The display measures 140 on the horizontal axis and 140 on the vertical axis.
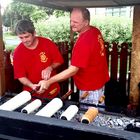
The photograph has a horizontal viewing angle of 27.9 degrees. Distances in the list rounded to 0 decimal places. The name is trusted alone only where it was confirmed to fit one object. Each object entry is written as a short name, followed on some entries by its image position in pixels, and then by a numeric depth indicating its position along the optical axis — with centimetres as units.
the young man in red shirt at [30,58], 310
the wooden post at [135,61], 420
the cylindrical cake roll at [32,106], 167
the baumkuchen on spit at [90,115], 158
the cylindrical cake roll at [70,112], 161
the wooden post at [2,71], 329
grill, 110
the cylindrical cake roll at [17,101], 170
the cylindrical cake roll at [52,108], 163
